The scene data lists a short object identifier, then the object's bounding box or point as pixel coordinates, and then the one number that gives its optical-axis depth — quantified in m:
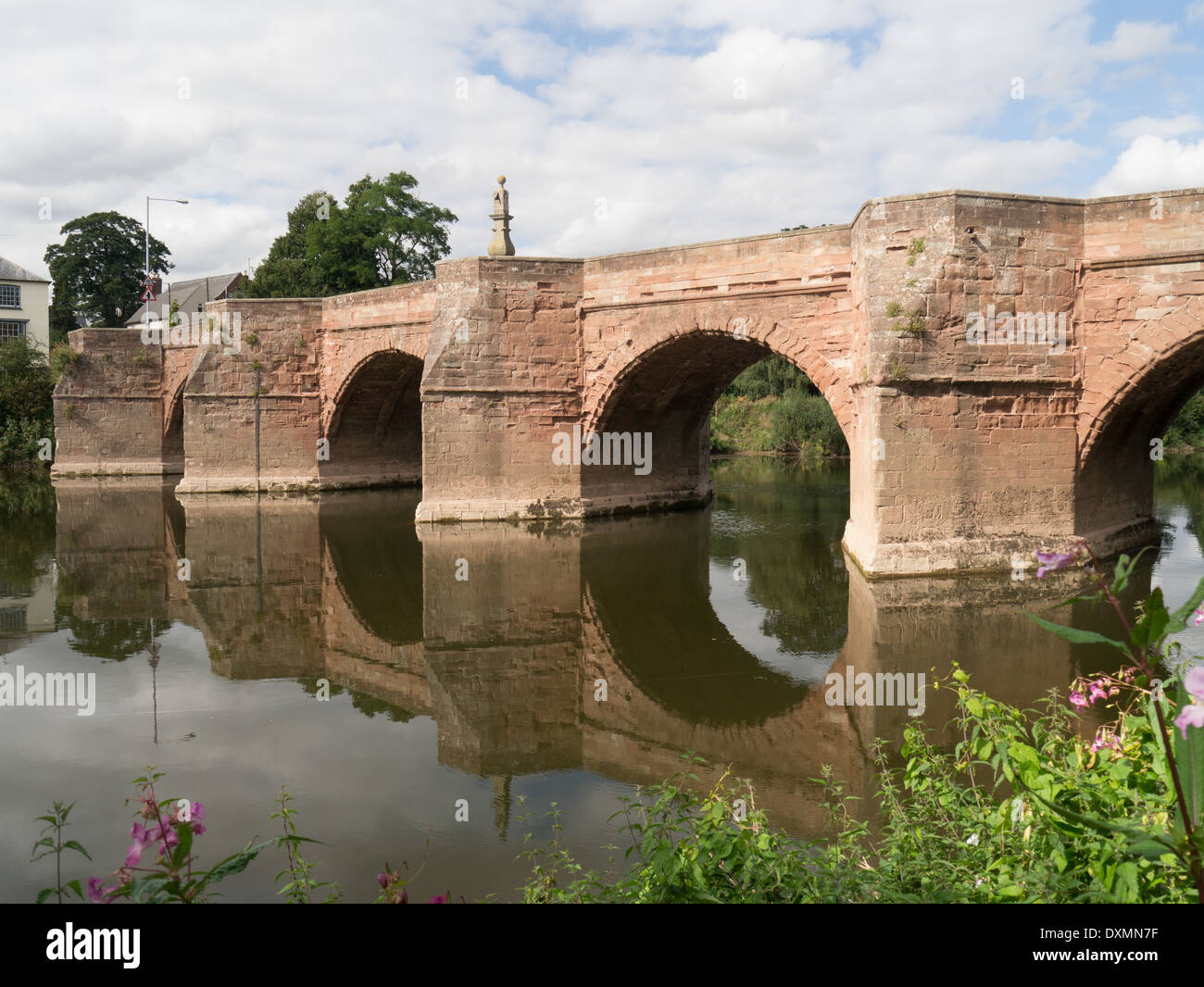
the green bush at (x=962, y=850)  2.90
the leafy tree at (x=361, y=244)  40.69
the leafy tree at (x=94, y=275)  52.19
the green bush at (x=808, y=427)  35.44
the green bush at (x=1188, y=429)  36.72
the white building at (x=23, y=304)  45.00
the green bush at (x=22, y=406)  31.44
